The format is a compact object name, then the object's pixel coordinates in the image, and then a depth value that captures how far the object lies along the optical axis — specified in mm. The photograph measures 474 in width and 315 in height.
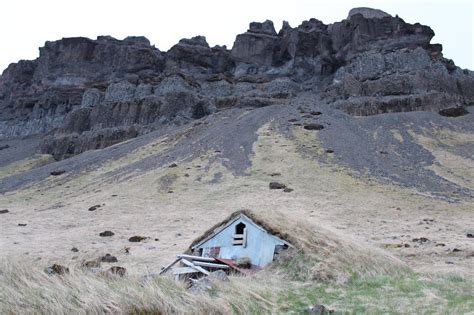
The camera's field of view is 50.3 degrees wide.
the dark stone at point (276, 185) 49762
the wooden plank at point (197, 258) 20197
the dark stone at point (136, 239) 34531
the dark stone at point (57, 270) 10756
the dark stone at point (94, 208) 47200
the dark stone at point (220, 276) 13395
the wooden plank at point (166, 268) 20031
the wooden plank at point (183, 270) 18859
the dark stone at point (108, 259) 26416
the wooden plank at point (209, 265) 19625
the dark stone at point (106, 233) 36591
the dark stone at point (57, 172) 68138
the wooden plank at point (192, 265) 18094
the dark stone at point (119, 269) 14119
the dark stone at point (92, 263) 19427
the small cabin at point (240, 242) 20406
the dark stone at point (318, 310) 11523
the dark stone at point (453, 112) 83062
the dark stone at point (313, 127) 73688
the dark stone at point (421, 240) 29656
